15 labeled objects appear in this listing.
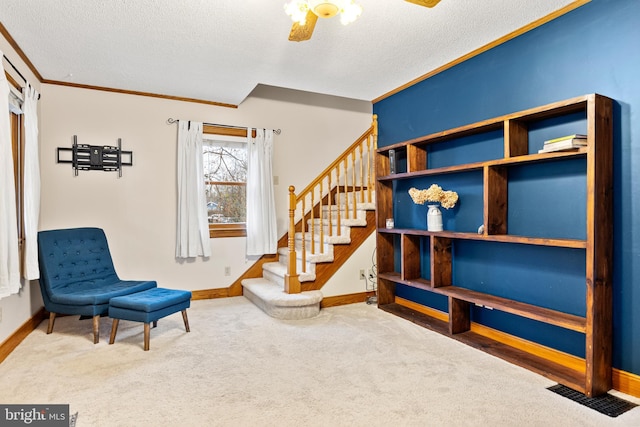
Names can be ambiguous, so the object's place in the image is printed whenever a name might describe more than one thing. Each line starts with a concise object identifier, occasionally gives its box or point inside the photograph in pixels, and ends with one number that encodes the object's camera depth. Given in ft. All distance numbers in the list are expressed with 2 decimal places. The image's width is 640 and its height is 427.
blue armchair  10.51
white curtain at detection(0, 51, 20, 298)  8.20
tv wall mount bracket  13.56
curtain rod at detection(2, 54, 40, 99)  9.71
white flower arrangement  11.26
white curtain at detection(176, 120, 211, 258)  14.92
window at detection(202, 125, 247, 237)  15.99
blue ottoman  9.89
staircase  12.87
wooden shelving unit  7.37
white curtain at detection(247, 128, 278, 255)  15.87
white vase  11.44
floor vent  6.88
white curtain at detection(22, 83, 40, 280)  10.41
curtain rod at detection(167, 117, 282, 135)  15.11
